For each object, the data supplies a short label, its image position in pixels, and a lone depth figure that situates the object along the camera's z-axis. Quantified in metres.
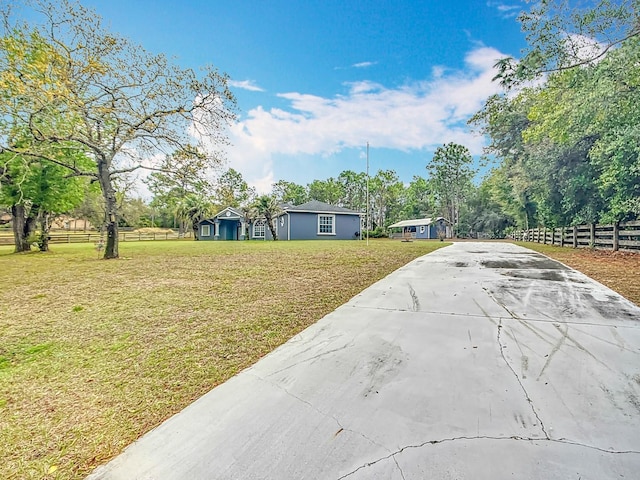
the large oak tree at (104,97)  8.24
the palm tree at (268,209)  23.94
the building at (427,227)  37.06
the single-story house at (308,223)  25.33
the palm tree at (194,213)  29.62
